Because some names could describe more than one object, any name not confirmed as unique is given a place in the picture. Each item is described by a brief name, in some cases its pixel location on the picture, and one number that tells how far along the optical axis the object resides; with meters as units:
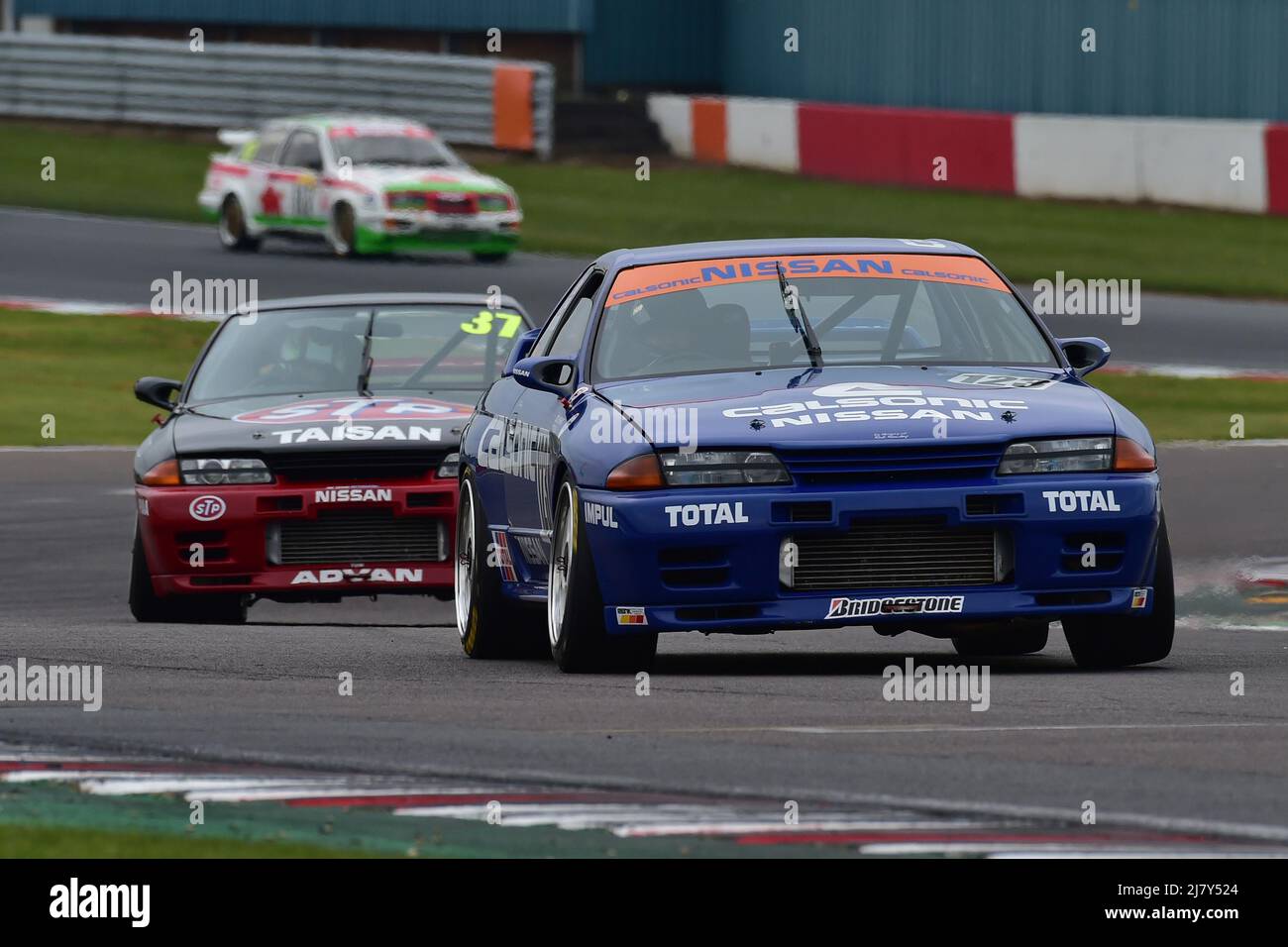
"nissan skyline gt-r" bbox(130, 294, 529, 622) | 11.77
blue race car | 8.40
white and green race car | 28.09
